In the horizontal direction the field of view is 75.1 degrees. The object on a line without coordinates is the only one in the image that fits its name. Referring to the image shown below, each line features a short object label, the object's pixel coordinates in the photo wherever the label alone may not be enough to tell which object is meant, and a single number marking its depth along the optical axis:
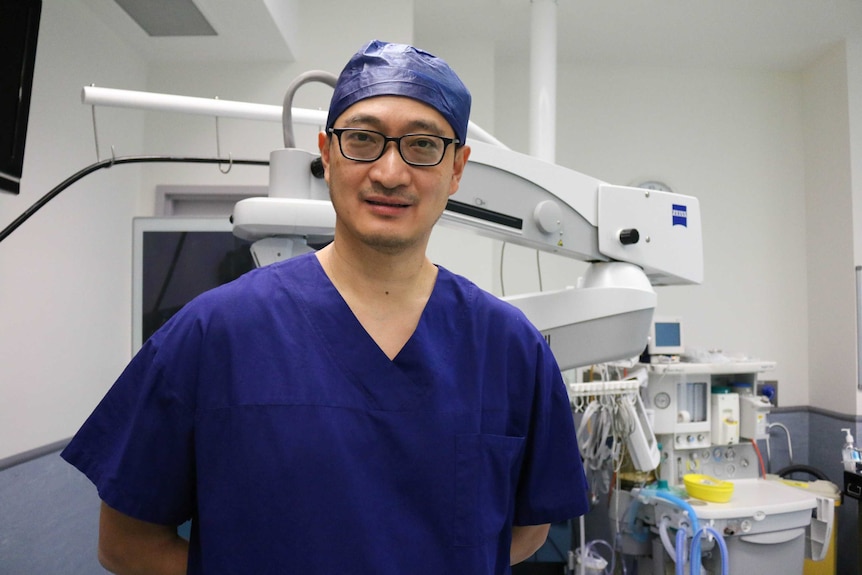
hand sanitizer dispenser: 2.50
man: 0.74
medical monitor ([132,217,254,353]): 1.62
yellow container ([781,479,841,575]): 2.65
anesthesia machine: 2.21
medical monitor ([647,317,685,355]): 2.55
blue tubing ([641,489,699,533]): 2.06
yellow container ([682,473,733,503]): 2.25
